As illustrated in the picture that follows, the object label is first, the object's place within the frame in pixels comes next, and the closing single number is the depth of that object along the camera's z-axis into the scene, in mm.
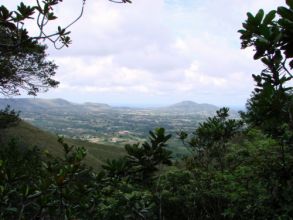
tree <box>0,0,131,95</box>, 4312
